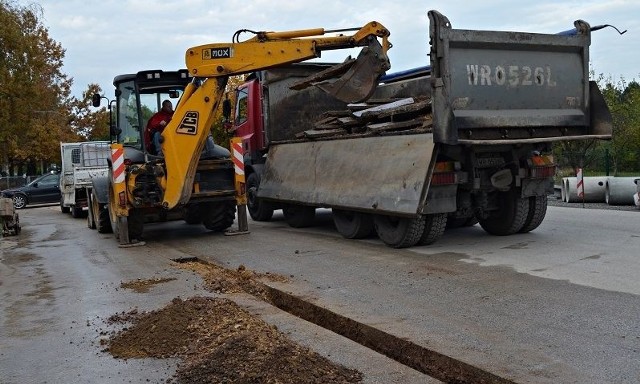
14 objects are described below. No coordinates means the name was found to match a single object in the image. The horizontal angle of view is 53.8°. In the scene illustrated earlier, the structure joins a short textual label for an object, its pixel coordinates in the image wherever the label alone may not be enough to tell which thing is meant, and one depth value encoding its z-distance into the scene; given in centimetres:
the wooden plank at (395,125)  920
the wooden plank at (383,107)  1014
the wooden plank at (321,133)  1105
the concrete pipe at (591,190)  1661
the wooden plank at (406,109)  926
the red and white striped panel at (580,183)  1636
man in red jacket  1191
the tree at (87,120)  4491
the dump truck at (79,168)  1928
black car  2847
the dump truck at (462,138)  861
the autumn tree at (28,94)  1931
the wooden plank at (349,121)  1072
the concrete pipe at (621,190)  1556
